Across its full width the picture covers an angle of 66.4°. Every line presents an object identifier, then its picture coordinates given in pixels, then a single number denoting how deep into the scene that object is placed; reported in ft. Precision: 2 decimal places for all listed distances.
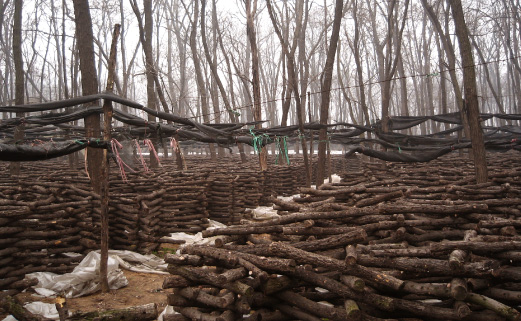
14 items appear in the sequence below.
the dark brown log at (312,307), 9.88
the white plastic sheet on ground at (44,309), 16.19
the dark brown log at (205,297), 10.25
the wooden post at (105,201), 19.02
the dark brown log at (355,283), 9.50
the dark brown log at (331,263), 9.55
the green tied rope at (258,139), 30.04
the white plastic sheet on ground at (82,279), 19.06
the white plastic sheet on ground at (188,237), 26.58
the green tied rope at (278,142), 33.54
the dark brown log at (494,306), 8.85
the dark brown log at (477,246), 10.44
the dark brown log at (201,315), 10.20
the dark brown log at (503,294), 9.52
